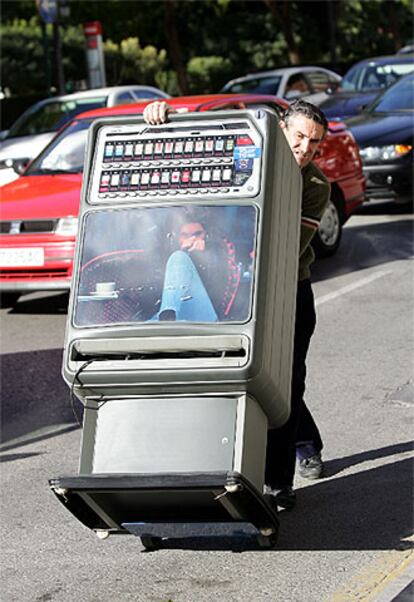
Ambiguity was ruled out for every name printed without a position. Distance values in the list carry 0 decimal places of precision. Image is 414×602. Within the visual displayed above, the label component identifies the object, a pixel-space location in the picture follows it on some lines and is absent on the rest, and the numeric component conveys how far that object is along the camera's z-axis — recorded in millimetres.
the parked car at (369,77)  21766
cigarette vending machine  4793
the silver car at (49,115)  18719
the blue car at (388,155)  15367
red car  11031
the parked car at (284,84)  24828
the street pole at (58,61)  30656
